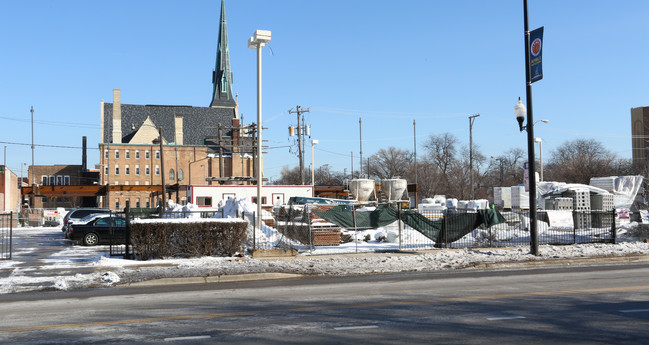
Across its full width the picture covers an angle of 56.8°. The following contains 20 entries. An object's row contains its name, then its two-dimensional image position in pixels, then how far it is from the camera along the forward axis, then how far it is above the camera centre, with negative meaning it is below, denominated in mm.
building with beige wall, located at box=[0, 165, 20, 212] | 56875 +1016
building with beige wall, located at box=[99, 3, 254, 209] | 111312 +10099
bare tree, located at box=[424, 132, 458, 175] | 110075 +7466
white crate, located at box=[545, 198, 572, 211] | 35875 -691
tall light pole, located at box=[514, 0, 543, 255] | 19281 +2381
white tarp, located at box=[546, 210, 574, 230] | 24062 -1118
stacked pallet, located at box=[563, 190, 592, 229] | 36719 -370
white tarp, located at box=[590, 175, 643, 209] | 41469 +236
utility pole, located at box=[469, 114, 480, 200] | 64375 +7422
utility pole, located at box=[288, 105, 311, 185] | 58844 +5997
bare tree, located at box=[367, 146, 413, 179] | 112812 +6038
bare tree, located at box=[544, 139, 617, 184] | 80562 +3911
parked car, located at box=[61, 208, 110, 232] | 36719 -832
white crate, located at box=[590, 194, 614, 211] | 37781 -645
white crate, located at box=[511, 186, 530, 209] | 45562 -385
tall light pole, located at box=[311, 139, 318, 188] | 56878 +5108
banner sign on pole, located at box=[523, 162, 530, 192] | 19594 +526
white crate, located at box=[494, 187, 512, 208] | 48531 -389
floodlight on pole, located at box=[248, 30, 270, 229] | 21980 +4955
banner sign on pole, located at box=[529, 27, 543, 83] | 19141 +4465
